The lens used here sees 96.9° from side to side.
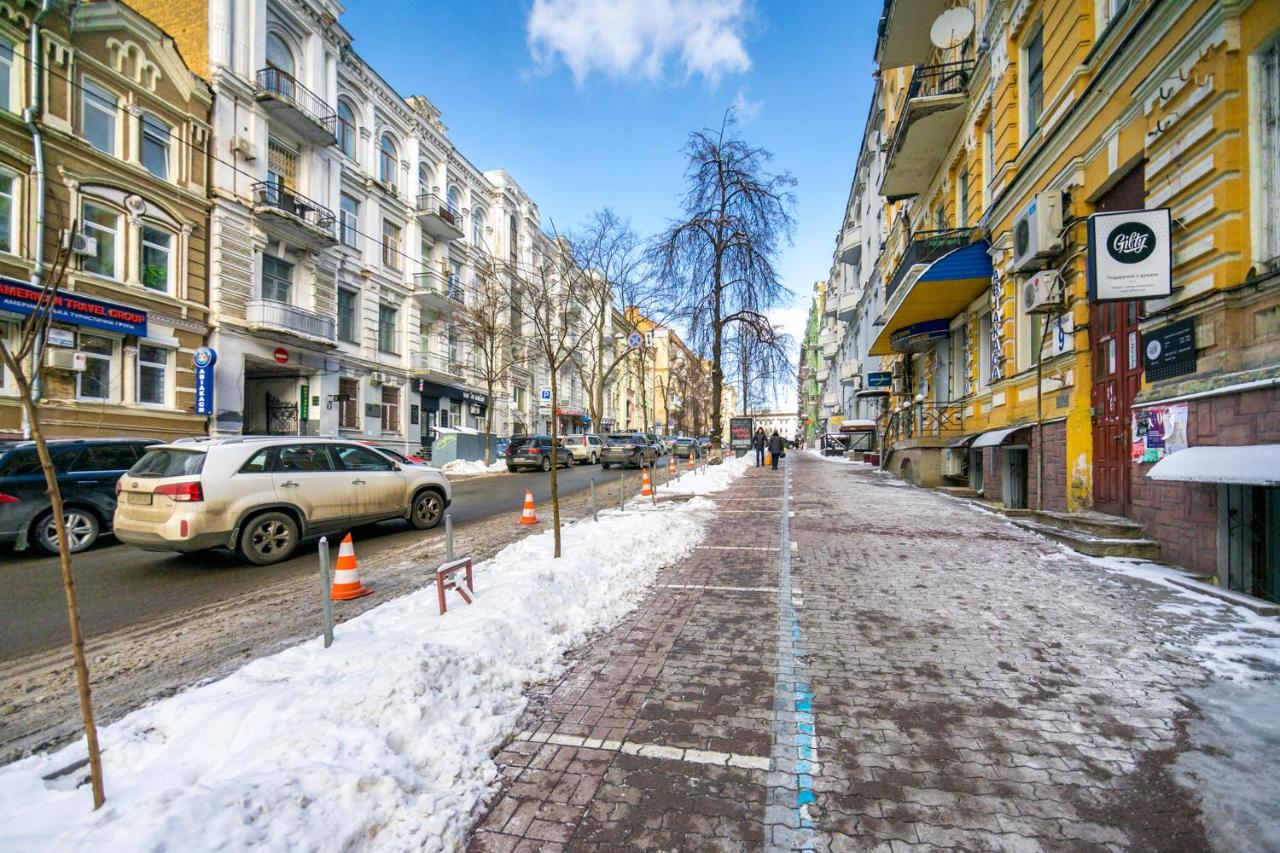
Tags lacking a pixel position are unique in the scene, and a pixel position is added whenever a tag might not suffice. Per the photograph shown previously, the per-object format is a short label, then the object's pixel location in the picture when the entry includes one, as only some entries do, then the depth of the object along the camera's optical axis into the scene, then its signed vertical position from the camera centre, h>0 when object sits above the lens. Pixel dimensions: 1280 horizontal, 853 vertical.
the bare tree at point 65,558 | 2.11 -0.47
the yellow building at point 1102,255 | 5.57 +2.65
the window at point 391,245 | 27.07 +9.18
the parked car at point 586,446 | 29.95 -0.56
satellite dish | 14.05 +10.34
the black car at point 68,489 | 7.45 -0.76
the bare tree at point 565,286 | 25.56 +7.55
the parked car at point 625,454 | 26.06 -0.85
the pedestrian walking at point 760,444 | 29.13 -0.42
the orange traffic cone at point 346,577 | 5.66 -1.43
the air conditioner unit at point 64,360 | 14.19 +1.85
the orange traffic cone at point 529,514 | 10.10 -1.41
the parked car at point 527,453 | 24.59 -0.76
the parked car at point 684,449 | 44.19 -1.06
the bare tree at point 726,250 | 21.00 +7.01
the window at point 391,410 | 26.92 +1.22
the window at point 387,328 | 26.89 +5.13
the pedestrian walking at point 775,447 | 25.82 -0.51
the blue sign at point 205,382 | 17.67 +1.66
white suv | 6.57 -0.77
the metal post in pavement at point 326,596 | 3.95 -1.14
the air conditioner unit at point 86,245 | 14.31 +4.89
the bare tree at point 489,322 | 26.64 +5.68
